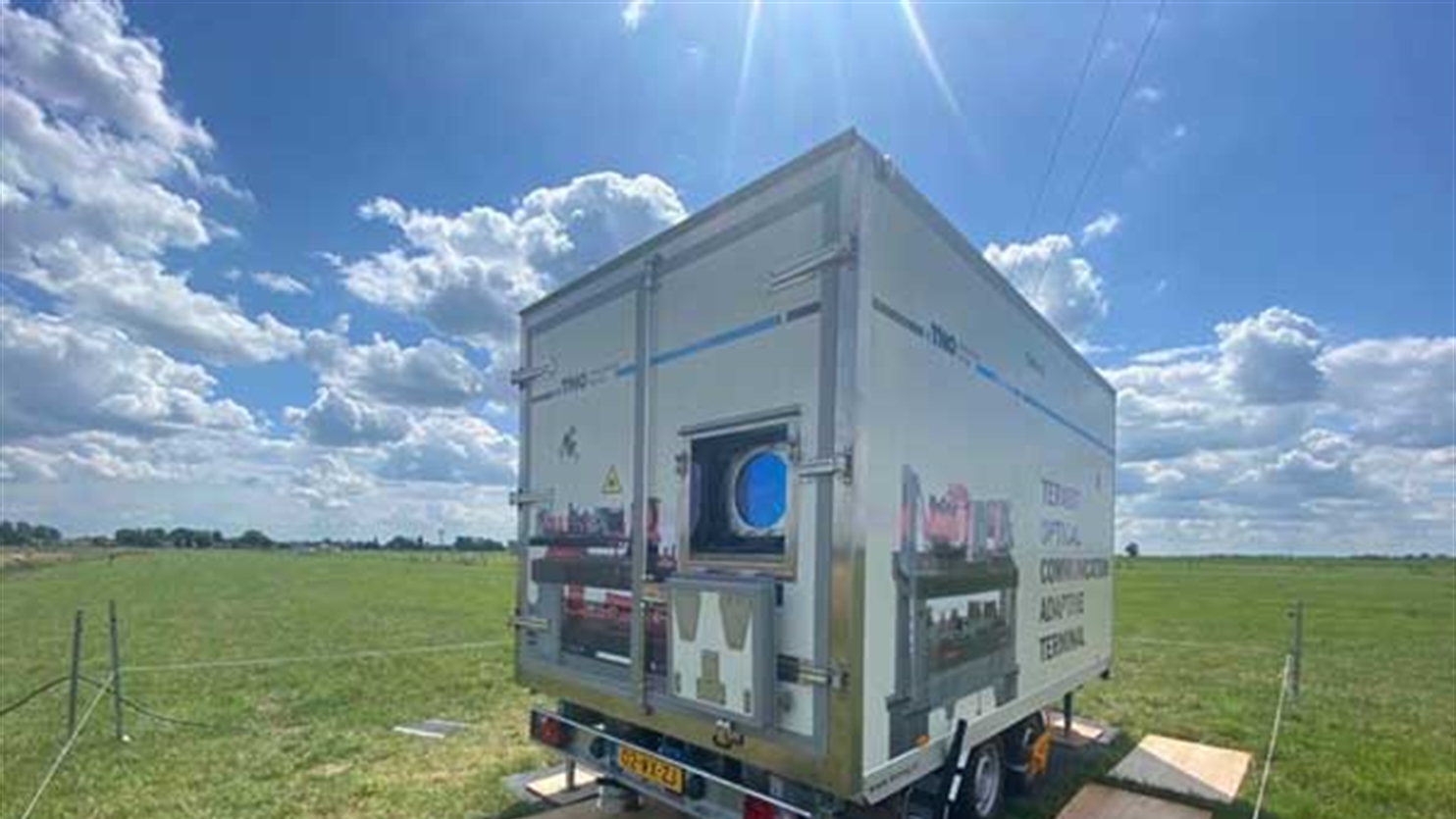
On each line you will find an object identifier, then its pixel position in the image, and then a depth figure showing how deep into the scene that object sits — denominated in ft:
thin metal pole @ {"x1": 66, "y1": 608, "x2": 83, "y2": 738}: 23.45
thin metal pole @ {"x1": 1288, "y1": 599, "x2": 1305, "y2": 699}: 33.66
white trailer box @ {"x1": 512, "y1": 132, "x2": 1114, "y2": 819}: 11.23
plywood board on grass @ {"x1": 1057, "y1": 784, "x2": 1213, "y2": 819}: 19.24
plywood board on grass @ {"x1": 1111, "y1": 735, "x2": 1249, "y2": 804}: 21.76
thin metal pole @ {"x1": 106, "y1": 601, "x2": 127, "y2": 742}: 25.05
